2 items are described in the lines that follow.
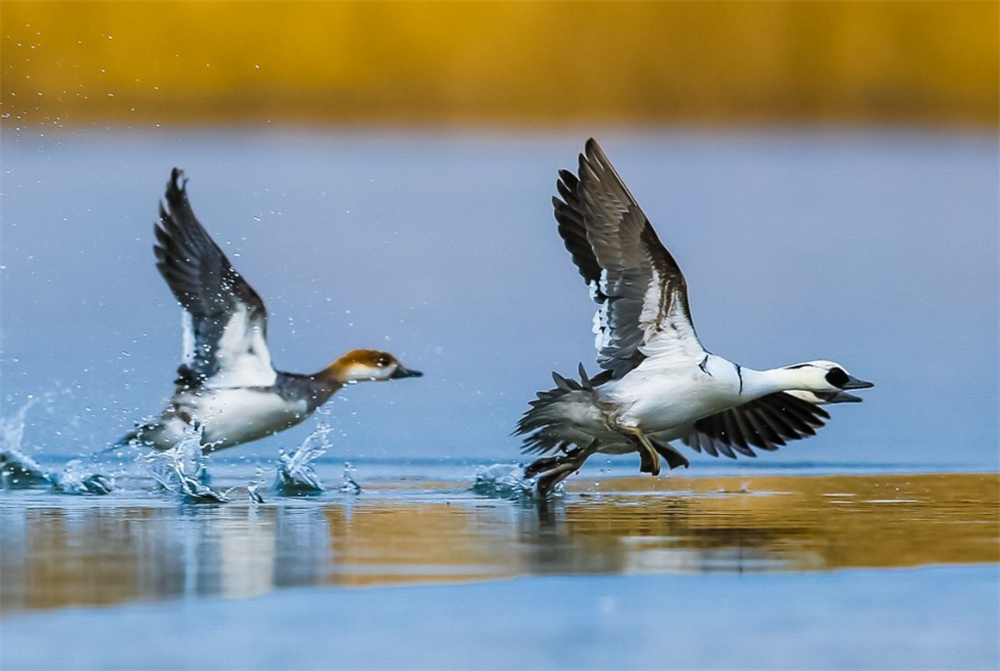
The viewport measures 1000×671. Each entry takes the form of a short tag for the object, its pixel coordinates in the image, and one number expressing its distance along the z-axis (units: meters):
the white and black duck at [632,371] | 19.23
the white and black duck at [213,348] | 20.87
